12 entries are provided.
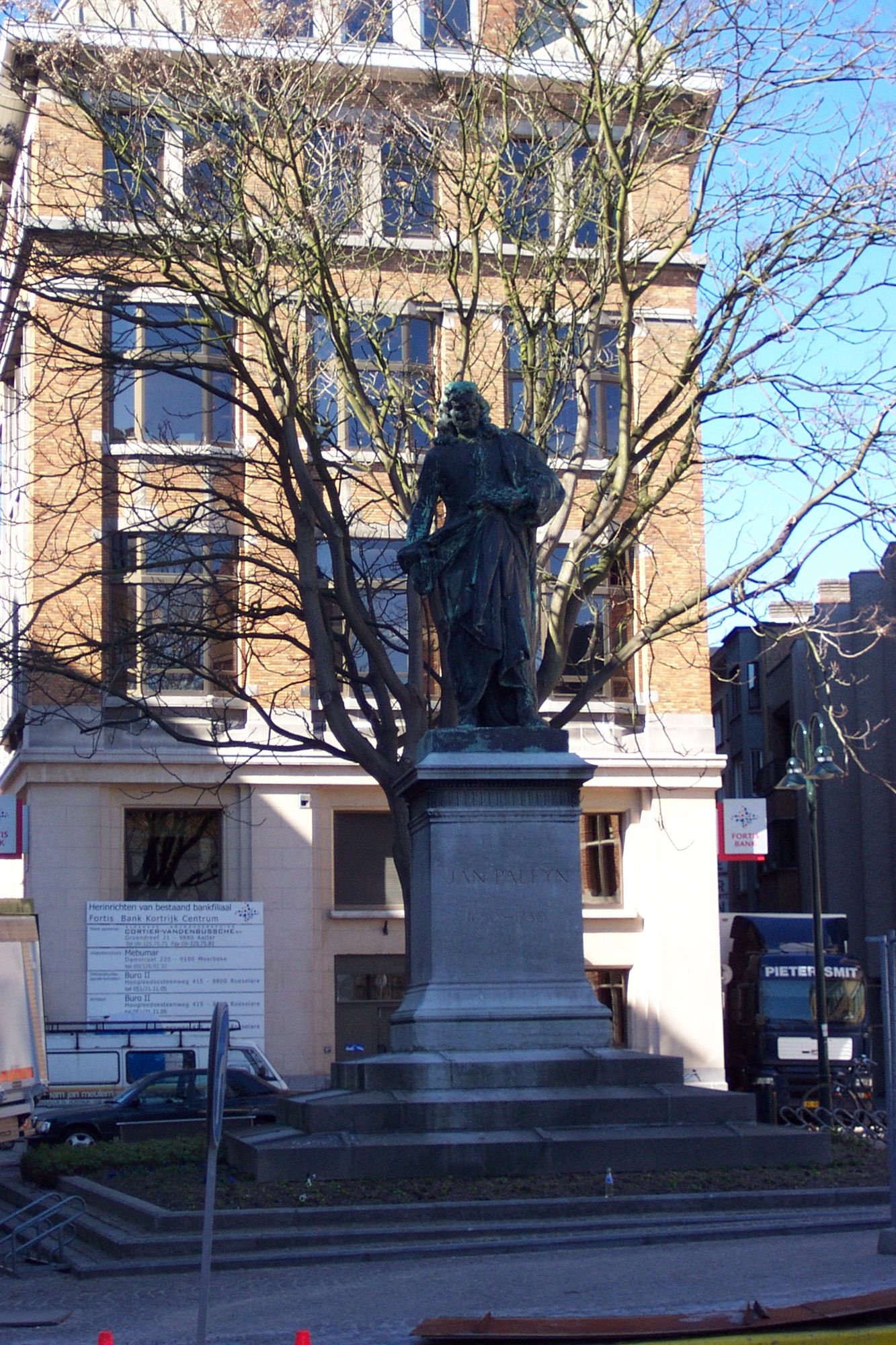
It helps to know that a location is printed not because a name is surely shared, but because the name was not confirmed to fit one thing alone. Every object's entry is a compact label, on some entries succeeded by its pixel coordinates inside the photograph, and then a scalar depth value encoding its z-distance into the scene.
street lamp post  24.89
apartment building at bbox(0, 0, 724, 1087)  19.34
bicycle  27.59
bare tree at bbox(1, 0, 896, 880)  16.38
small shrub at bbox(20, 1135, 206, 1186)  13.78
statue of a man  12.27
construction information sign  27.42
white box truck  20.16
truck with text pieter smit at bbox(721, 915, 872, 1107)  29.91
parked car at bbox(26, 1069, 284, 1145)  22.17
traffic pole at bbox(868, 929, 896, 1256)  9.13
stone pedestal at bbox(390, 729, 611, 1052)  11.29
